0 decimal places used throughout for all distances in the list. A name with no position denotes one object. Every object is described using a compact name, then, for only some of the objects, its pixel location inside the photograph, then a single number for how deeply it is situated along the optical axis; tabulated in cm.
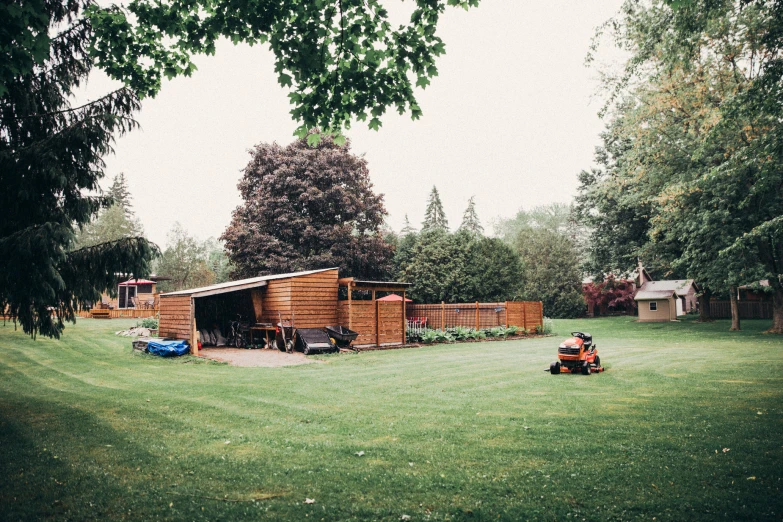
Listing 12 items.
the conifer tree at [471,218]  6922
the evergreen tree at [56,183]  617
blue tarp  1597
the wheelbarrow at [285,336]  1739
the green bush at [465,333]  2153
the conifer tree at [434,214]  6253
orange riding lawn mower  1028
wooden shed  1851
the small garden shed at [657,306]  3806
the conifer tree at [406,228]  7719
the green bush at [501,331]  2269
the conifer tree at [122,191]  6384
